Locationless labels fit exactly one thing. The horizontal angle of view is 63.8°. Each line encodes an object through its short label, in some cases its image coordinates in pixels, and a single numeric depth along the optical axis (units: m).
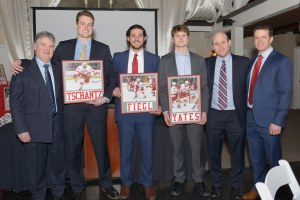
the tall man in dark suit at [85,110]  2.36
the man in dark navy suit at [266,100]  2.18
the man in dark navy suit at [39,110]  2.15
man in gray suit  2.45
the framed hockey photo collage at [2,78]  4.99
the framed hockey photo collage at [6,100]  3.74
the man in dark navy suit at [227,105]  2.42
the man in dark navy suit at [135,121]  2.49
